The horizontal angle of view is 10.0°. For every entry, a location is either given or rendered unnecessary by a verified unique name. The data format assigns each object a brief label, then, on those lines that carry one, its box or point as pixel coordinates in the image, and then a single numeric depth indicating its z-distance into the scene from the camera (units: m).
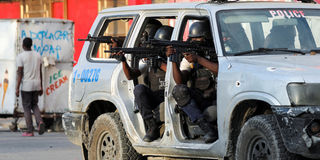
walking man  32.87
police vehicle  13.89
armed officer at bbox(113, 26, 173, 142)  17.62
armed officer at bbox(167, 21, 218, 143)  16.14
